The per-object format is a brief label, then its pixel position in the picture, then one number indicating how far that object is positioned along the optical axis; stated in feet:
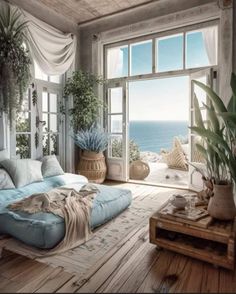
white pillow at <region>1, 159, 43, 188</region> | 10.06
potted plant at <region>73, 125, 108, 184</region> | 14.43
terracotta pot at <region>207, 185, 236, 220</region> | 6.10
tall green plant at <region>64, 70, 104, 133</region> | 14.47
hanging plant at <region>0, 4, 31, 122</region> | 10.42
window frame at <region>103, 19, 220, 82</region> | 12.96
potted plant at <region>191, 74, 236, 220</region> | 6.11
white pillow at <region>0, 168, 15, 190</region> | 9.40
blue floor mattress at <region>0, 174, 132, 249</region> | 6.53
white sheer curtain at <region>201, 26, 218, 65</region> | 12.62
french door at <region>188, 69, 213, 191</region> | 12.58
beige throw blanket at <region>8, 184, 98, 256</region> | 6.92
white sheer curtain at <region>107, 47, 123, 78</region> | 15.80
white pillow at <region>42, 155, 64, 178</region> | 11.88
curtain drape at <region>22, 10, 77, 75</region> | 12.31
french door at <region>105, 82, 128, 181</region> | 15.62
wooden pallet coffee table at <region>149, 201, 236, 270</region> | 5.51
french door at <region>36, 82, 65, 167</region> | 13.64
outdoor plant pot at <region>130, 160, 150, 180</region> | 17.53
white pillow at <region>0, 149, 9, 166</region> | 11.00
